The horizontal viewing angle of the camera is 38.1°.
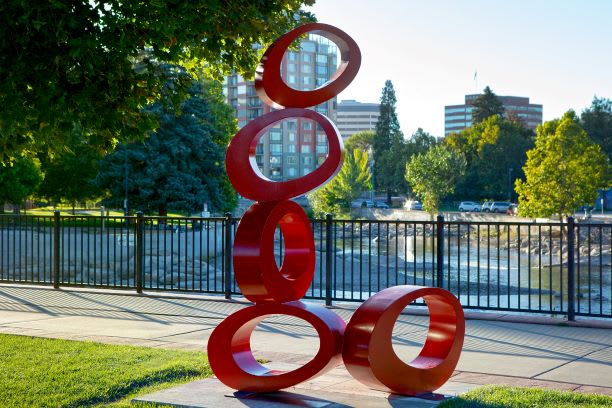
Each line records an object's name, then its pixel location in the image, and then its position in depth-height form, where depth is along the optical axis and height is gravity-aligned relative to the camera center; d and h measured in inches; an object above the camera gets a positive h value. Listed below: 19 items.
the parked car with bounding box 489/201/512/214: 3501.5 -40.2
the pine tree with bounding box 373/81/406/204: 4399.6 +251.3
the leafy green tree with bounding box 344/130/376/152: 6402.6 +406.1
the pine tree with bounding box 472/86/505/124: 4845.0 +500.0
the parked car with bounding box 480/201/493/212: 3573.3 -41.0
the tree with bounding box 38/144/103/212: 2287.2 +43.7
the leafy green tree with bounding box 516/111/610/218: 2308.1 +55.2
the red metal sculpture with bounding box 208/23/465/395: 272.8 -31.7
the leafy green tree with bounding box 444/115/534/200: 3779.5 +168.7
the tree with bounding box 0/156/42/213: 2049.7 +36.9
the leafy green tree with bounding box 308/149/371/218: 3585.4 +27.1
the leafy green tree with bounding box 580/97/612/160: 3735.2 +307.1
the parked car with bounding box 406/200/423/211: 4255.7 -40.4
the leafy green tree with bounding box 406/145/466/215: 3595.0 +96.7
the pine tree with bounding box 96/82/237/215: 1850.4 +62.2
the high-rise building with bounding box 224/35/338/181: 5541.3 +448.7
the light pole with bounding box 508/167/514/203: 3694.1 +58.5
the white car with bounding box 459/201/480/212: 3750.0 -42.9
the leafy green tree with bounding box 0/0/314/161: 288.2 +45.6
